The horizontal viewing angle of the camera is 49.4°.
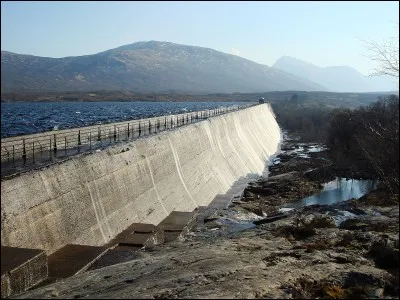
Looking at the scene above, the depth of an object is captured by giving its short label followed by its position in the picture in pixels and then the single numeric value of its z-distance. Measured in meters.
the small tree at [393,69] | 10.75
